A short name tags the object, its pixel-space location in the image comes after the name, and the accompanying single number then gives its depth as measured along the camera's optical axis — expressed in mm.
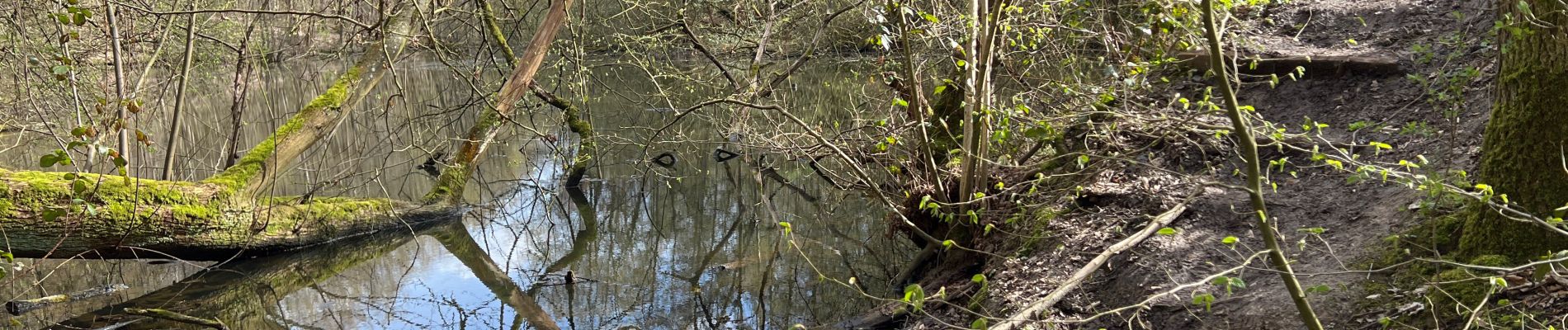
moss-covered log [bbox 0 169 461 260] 5168
